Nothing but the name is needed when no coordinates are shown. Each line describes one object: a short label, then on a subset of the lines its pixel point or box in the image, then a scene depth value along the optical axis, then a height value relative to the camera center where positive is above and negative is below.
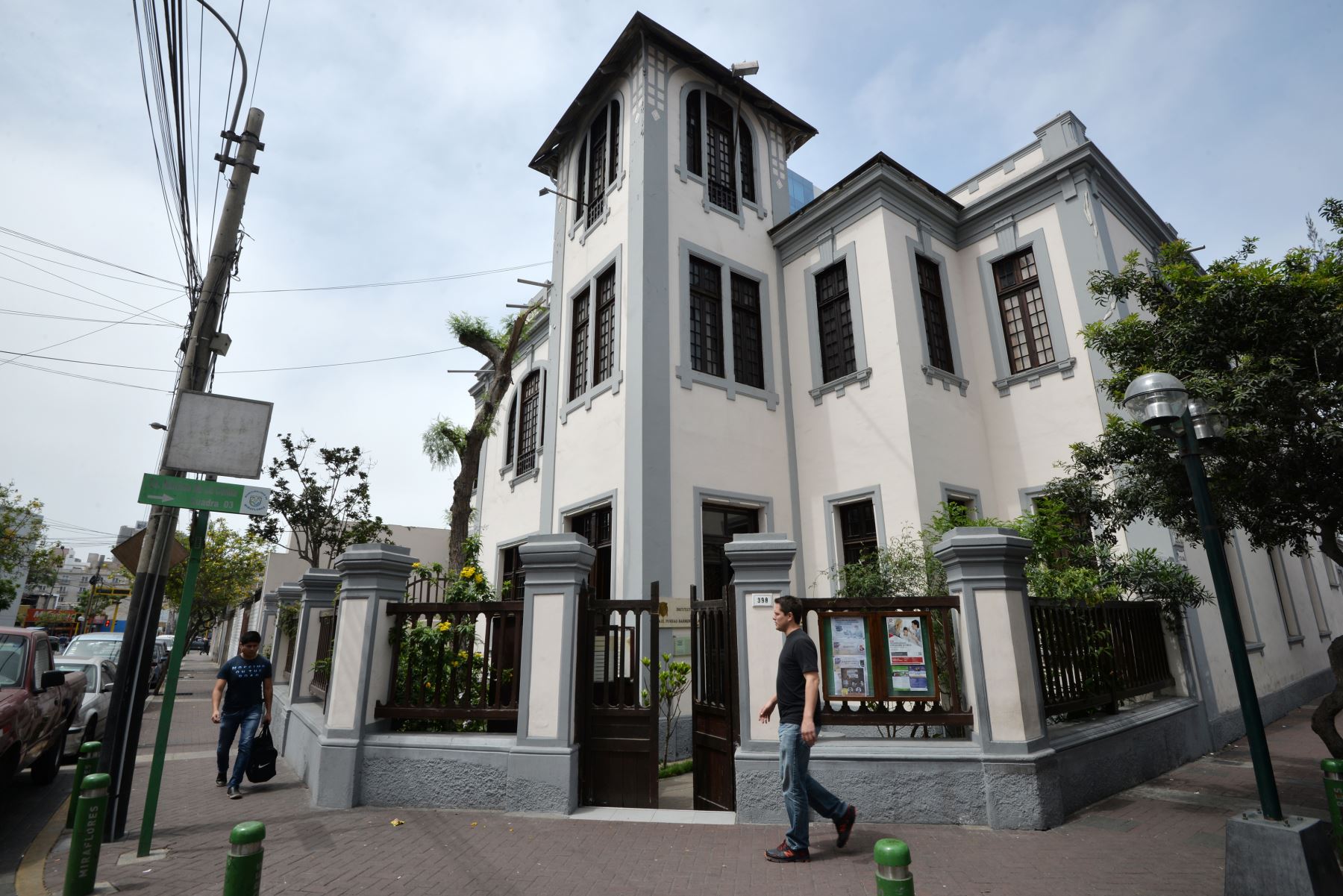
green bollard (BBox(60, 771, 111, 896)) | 4.44 -1.21
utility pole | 5.92 +0.70
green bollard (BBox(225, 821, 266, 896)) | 2.77 -0.86
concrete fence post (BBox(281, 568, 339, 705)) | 9.55 +0.30
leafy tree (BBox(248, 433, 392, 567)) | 17.44 +3.25
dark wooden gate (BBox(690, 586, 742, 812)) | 6.30 -0.62
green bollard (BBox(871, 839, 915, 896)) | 2.36 -0.81
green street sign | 5.62 +1.22
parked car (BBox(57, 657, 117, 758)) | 9.98 -0.78
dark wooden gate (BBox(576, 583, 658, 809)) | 6.43 -0.81
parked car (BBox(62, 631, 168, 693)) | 14.36 +0.03
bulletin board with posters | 6.25 -0.23
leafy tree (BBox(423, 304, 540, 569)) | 12.63 +4.34
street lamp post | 4.49 +1.06
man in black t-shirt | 5.03 -0.75
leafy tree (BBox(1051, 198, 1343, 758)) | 6.09 +2.14
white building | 10.96 +4.94
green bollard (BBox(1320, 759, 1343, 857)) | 4.42 -1.06
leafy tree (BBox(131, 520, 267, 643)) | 30.02 +3.10
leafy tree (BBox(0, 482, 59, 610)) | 23.03 +3.78
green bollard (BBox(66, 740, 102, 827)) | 5.51 -0.90
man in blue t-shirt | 7.59 -0.53
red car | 6.44 -0.59
